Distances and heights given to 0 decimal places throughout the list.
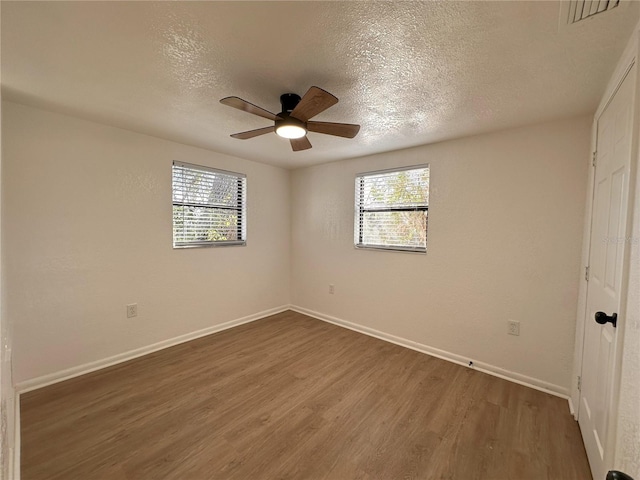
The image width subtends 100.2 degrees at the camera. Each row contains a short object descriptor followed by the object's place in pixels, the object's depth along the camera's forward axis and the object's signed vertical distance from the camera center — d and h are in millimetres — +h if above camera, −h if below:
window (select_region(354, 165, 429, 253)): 2975 +237
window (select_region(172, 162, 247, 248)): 3035 +234
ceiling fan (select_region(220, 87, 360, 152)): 1498 +712
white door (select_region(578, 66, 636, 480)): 1257 -211
